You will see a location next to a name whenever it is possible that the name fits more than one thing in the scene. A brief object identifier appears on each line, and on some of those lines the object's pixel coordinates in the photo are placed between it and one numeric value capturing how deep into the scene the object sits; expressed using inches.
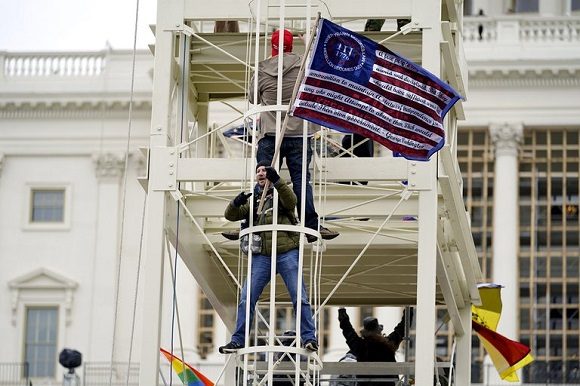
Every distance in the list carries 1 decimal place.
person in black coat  1023.6
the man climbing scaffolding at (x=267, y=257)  800.3
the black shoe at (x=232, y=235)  856.9
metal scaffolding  846.5
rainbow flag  1119.1
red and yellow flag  1206.9
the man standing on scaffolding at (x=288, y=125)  835.4
